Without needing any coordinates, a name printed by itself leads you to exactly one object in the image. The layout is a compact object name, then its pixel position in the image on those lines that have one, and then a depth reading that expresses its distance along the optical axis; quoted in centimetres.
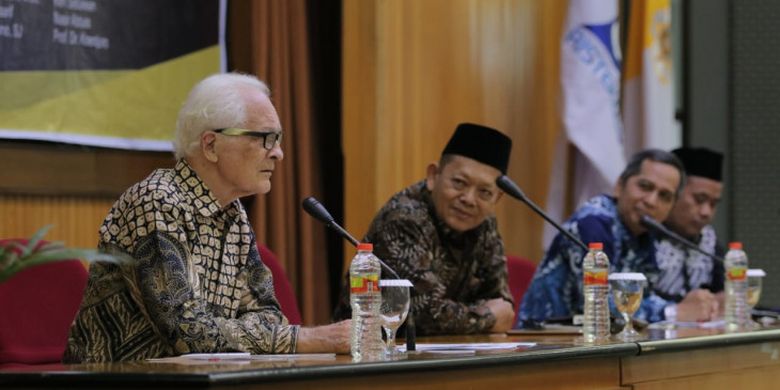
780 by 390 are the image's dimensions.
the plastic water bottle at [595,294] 657
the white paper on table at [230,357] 458
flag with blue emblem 1091
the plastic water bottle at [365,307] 512
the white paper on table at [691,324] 786
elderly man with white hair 524
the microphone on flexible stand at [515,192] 688
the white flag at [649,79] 1153
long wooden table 384
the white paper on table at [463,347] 539
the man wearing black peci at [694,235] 974
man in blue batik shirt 862
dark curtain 896
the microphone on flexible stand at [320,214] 557
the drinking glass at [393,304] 520
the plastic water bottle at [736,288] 814
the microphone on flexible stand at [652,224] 844
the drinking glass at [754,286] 845
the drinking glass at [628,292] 688
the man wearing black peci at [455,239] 732
